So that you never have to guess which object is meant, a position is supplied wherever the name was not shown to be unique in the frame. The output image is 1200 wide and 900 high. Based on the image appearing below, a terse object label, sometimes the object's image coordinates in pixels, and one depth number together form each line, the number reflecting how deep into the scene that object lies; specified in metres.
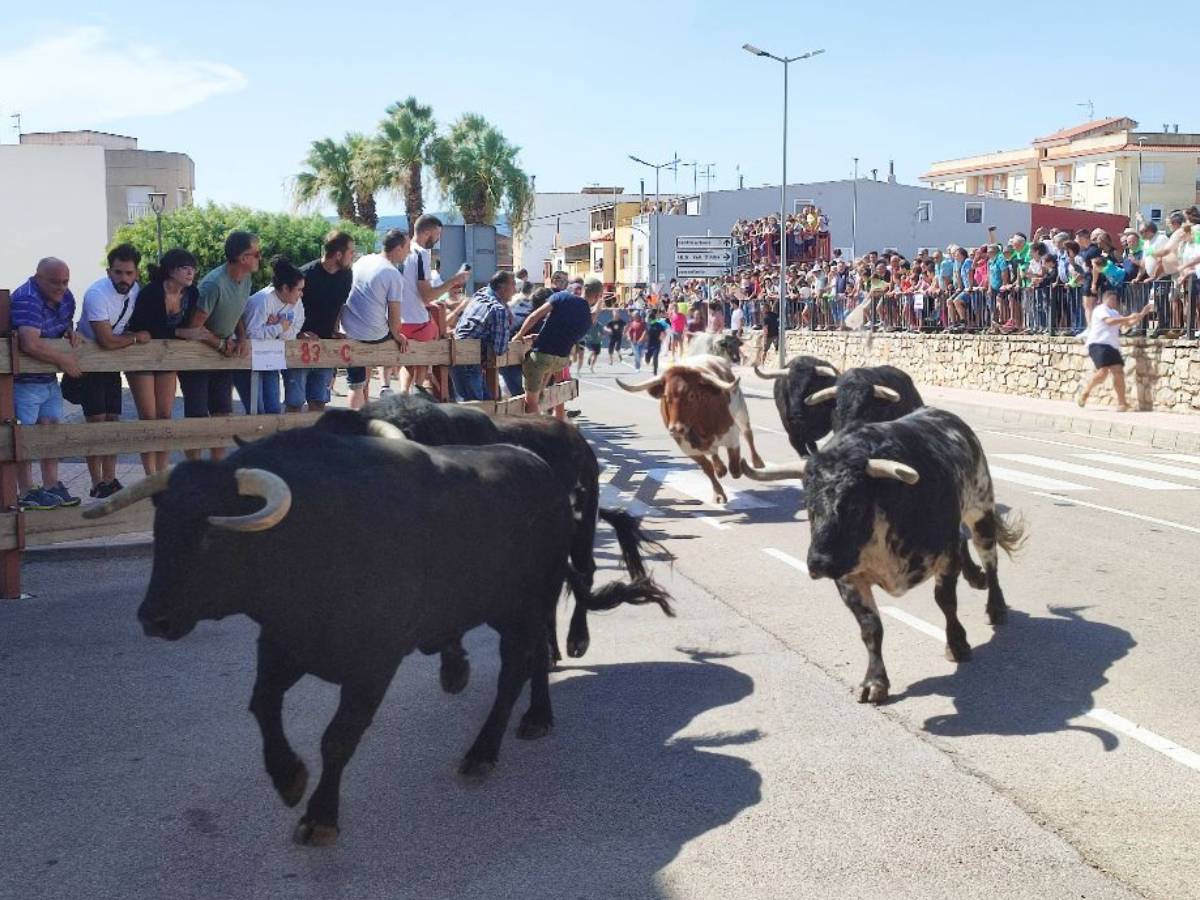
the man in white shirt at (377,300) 10.76
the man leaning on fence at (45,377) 8.54
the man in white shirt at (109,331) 8.75
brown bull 12.22
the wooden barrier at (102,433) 8.13
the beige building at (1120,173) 73.50
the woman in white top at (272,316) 9.66
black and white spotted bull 6.09
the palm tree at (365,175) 44.88
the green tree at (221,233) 44.06
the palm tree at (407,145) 44.47
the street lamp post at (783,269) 36.25
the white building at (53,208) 53.62
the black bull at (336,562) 4.37
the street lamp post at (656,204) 63.92
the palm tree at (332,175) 46.78
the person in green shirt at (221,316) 9.24
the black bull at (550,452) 6.38
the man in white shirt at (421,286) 11.70
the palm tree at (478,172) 45.75
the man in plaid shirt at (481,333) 11.34
